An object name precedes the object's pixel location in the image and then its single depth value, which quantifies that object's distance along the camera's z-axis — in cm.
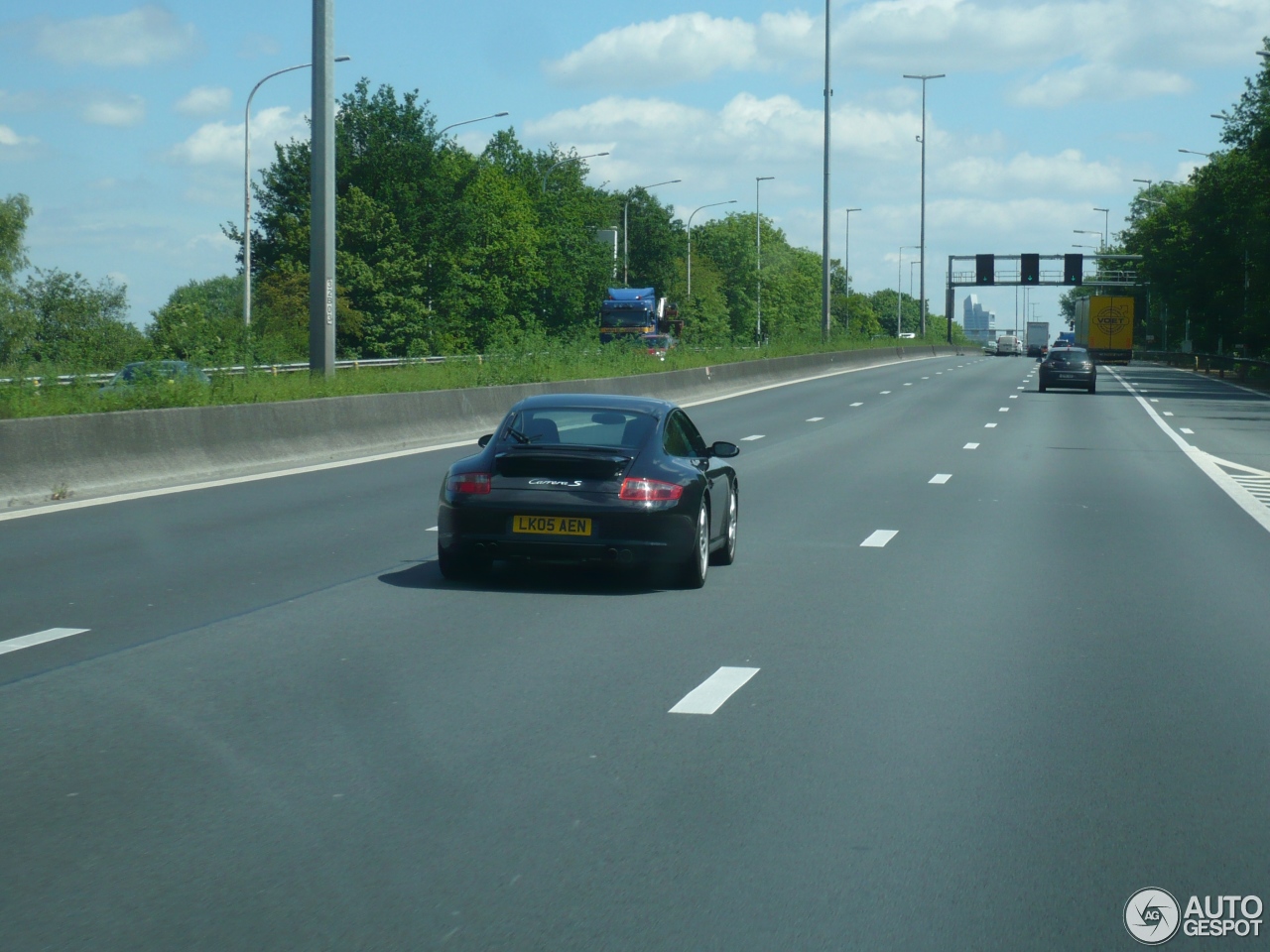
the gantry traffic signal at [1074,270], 12619
